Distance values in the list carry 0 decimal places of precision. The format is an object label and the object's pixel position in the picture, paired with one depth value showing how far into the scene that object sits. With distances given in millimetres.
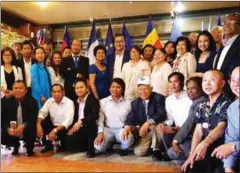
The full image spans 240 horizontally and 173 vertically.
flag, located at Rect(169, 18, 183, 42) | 5531
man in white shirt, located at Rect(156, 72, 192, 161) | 2621
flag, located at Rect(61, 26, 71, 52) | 6237
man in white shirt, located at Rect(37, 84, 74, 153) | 3051
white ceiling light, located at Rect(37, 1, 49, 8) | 5090
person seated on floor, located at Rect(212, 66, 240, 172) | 1753
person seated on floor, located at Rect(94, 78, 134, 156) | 2906
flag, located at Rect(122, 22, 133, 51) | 5879
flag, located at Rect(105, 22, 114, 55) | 5634
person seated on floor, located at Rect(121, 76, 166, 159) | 2787
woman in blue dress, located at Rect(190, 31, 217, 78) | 2740
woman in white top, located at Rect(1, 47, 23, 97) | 3201
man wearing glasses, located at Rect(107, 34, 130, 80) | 3480
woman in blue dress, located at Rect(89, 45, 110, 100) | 3352
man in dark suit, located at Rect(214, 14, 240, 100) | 2350
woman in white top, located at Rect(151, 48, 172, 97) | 3111
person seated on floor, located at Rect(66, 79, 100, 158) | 2891
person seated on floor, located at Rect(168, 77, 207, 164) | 2209
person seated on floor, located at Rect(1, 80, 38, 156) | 2881
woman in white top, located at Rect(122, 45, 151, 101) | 3317
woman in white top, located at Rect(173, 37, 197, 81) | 2934
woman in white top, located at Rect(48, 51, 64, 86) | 3670
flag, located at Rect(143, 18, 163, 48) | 5406
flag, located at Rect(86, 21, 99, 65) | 5786
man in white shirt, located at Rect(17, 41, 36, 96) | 3462
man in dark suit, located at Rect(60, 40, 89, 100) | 3519
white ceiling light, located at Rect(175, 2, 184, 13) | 5305
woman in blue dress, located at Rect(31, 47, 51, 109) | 3445
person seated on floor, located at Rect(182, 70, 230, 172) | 1944
